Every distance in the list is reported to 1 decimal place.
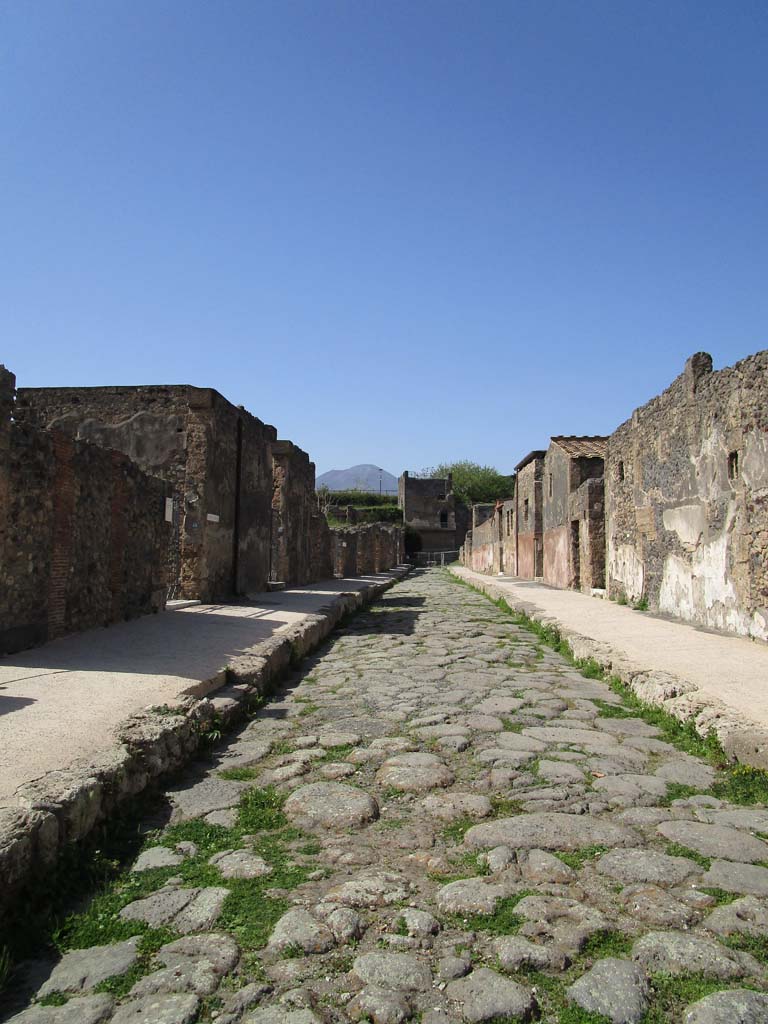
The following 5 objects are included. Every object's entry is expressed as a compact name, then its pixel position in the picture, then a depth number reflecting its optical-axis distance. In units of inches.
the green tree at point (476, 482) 2795.3
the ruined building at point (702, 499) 317.4
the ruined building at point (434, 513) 2434.8
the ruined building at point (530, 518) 943.0
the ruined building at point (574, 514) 642.2
